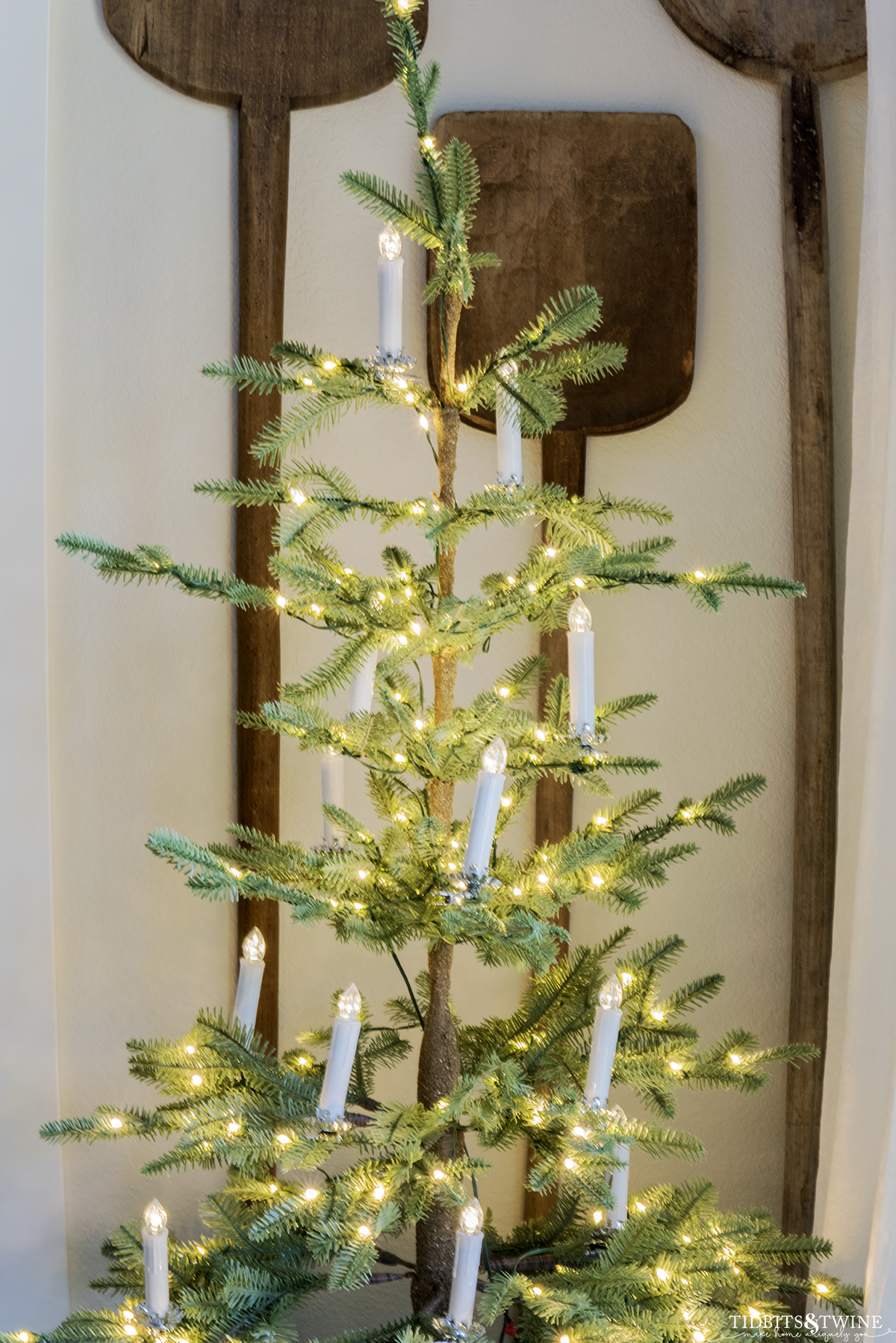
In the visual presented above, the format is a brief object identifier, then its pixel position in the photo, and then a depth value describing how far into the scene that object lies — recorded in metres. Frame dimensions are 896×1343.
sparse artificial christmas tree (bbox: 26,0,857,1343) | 2.41
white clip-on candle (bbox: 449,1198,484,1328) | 2.42
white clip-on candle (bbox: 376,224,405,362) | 2.38
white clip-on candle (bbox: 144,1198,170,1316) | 2.48
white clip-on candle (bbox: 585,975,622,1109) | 2.46
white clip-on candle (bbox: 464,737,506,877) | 2.36
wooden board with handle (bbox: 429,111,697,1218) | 2.81
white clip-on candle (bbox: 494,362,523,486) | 2.41
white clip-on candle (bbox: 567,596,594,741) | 2.41
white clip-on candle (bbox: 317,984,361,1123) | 2.41
